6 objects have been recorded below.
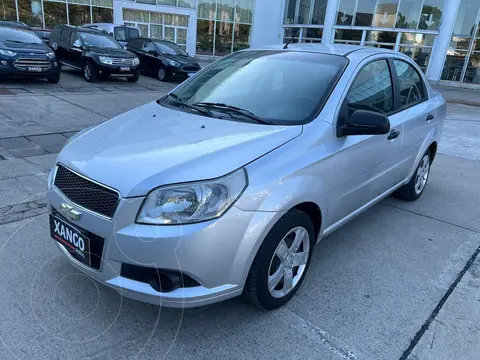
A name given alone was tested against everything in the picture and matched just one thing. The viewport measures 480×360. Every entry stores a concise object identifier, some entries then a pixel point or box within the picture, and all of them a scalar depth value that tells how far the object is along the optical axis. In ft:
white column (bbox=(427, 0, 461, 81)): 69.33
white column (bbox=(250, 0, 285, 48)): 96.37
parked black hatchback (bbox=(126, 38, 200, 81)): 49.08
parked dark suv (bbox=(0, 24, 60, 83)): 33.50
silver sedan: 6.80
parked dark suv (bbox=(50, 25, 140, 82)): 41.27
